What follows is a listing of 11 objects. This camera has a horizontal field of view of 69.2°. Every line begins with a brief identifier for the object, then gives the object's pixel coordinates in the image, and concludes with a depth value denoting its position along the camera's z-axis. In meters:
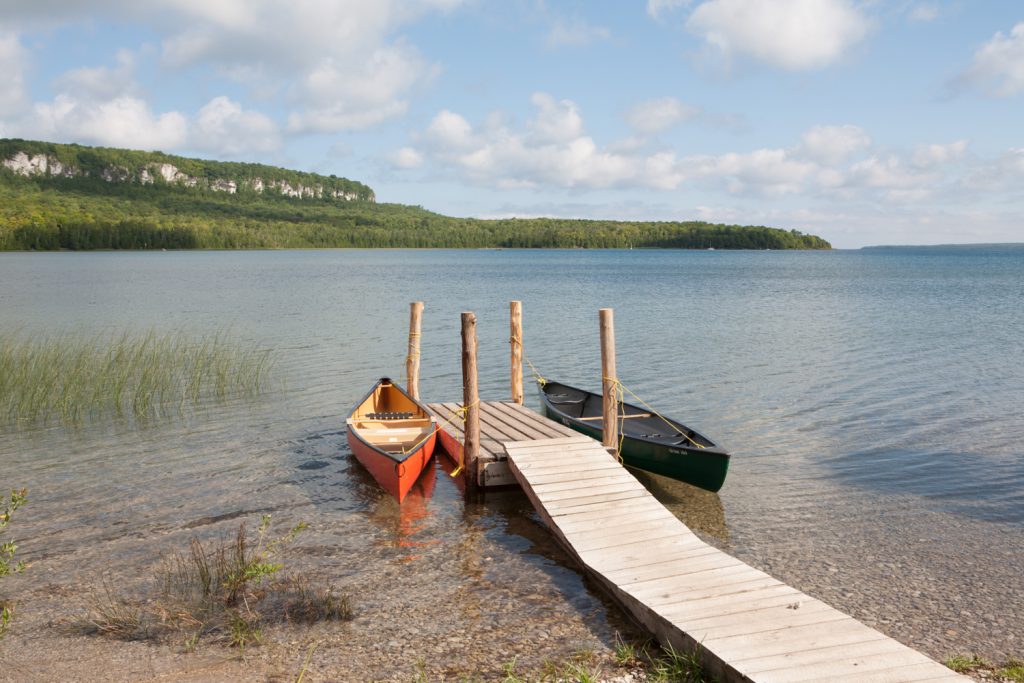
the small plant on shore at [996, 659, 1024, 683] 5.46
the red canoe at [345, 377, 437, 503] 10.18
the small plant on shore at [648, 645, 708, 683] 5.41
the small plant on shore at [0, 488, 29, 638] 5.70
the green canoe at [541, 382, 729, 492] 9.92
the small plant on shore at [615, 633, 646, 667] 5.85
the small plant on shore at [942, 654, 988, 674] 5.65
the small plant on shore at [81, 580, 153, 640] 6.40
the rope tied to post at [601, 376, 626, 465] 10.97
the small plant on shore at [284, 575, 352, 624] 6.78
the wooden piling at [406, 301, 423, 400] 14.66
